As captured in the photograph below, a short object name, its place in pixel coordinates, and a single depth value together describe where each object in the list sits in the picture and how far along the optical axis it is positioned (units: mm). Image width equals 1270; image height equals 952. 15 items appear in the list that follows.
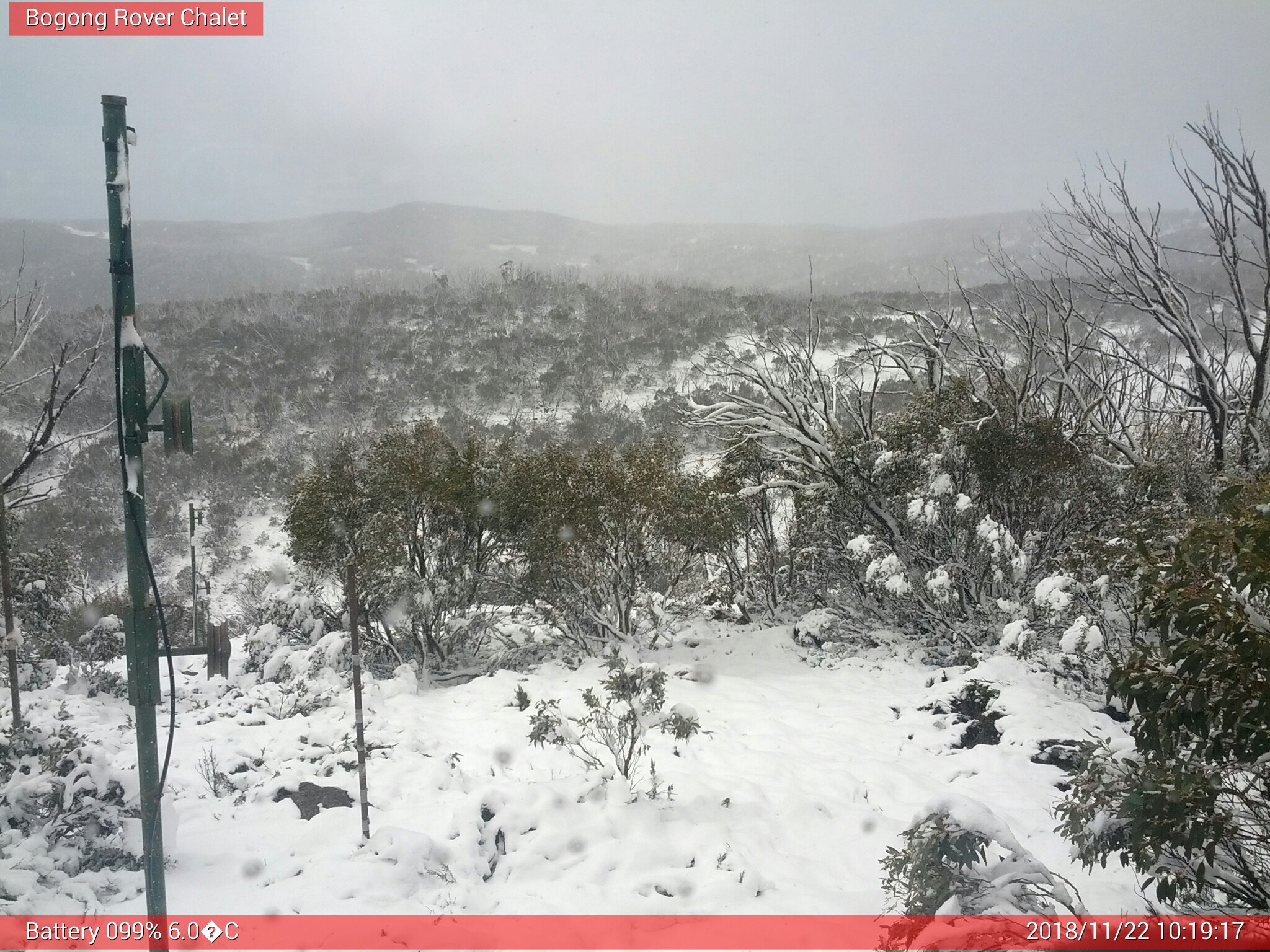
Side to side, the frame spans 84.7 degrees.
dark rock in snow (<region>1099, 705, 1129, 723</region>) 5945
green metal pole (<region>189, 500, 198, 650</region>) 9055
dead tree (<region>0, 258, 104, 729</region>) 4355
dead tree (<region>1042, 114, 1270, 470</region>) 5609
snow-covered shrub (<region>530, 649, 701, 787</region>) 4855
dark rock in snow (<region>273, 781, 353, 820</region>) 4598
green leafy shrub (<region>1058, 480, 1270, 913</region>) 2217
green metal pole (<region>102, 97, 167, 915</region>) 2502
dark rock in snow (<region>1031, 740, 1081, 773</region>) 5316
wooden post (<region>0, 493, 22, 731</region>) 4730
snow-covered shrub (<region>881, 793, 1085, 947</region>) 2670
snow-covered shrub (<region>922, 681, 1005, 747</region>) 5910
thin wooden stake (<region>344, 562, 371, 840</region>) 4047
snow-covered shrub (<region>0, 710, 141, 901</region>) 3523
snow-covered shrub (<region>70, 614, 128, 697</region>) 7199
